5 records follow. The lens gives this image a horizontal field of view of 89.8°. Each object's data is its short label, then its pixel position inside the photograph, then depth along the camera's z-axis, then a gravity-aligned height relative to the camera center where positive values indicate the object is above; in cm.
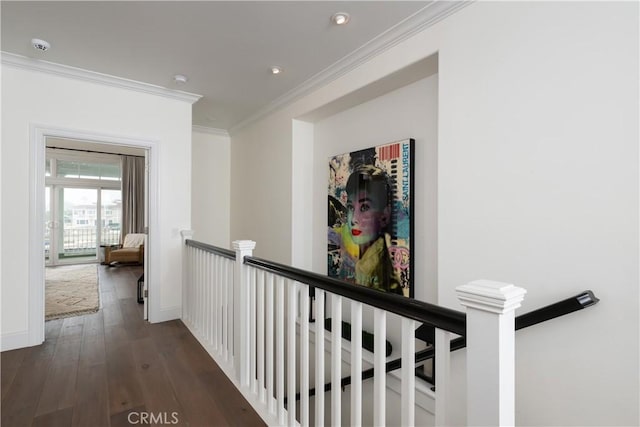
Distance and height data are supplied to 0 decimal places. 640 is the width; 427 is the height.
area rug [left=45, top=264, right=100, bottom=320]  377 -117
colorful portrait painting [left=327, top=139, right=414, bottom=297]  262 -4
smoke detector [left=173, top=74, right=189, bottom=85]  313 +131
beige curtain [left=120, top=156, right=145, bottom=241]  749 +41
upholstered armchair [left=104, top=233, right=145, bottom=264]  681 -85
